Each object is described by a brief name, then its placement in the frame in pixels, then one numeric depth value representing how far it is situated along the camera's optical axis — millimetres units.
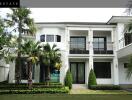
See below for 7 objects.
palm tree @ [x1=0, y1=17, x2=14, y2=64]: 10054
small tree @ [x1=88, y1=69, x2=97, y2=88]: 12168
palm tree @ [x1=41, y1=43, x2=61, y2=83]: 11581
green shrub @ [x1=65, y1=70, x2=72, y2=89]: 12099
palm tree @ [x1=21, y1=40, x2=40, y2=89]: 10483
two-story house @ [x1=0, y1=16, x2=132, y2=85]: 13211
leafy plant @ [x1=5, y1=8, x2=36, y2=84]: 11636
